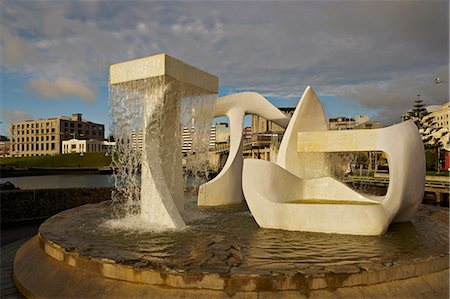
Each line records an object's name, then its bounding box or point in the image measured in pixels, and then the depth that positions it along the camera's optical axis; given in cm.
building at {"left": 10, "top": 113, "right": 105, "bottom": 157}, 8056
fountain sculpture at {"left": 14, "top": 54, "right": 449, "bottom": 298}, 451
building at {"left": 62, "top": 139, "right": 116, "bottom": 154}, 7399
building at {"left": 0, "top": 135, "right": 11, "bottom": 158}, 8894
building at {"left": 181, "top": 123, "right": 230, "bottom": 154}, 6870
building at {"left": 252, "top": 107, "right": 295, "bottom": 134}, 5481
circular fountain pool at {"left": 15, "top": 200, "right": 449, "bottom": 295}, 437
